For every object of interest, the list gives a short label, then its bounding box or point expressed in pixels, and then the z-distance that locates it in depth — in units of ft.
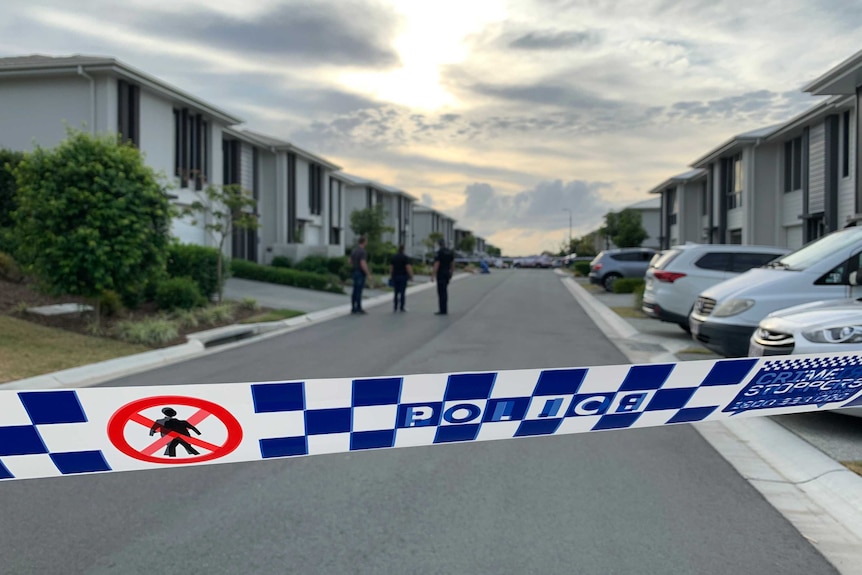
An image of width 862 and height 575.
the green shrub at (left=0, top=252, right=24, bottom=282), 50.64
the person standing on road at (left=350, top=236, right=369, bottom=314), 61.93
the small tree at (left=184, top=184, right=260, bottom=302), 61.37
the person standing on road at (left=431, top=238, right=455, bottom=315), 61.31
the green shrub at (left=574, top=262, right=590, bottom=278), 150.00
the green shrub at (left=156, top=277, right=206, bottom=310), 52.26
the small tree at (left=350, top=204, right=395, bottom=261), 126.00
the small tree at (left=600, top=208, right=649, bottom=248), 164.55
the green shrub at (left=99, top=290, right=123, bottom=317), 44.85
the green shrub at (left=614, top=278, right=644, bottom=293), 87.97
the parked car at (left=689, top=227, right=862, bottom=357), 29.63
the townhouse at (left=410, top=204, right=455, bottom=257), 268.00
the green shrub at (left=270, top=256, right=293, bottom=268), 106.93
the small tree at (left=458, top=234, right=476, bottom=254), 316.19
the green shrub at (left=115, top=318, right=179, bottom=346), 41.32
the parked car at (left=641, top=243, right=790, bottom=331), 44.55
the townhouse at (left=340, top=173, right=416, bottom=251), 187.83
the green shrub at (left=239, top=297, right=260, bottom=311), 61.98
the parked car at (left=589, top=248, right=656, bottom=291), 94.53
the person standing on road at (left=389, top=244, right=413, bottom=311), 63.72
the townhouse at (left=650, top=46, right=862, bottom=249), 70.08
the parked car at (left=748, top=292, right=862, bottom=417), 20.12
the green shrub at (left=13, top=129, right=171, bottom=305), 40.22
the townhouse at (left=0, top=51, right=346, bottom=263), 69.36
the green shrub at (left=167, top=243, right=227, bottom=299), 60.80
